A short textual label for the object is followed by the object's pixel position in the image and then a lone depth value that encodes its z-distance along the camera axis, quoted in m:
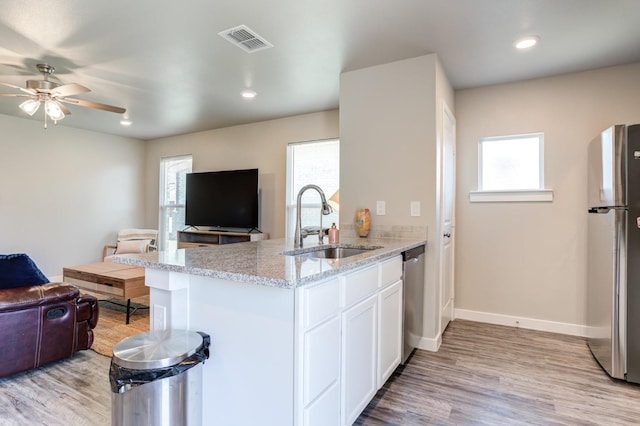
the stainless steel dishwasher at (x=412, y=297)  2.47
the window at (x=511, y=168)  3.40
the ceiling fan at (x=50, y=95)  2.94
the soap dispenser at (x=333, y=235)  2.64
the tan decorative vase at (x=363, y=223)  3.03
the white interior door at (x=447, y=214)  3.05
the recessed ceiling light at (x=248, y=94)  3.85
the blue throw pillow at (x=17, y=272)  2.40
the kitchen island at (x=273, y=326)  1.34
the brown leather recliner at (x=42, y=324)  2.27
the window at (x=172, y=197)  6.21
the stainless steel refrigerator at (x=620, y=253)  2.26
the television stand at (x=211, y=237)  5.05
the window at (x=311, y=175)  4.64
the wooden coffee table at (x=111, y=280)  3.37
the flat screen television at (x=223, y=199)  5.08
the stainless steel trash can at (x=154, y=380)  1.28
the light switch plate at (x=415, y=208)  2.92
